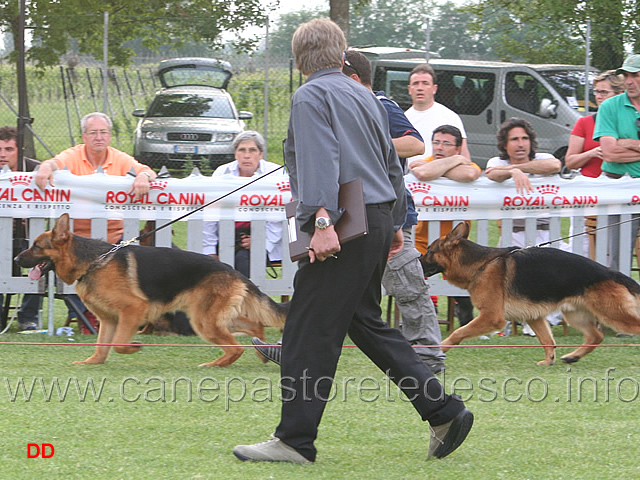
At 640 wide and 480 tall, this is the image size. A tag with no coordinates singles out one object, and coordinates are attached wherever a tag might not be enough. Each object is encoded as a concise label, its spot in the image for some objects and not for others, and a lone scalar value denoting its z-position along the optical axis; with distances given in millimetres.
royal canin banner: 13562
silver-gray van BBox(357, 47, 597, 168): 30406
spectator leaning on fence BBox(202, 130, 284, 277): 14125
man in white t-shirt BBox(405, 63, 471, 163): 15164
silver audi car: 29922
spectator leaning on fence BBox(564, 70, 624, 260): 15031
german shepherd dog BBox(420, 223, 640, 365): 11992
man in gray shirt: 7289
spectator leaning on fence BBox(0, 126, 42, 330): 14211
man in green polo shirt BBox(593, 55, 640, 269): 13617
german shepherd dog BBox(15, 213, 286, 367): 11820
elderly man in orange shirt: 13734
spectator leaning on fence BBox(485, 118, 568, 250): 14106
